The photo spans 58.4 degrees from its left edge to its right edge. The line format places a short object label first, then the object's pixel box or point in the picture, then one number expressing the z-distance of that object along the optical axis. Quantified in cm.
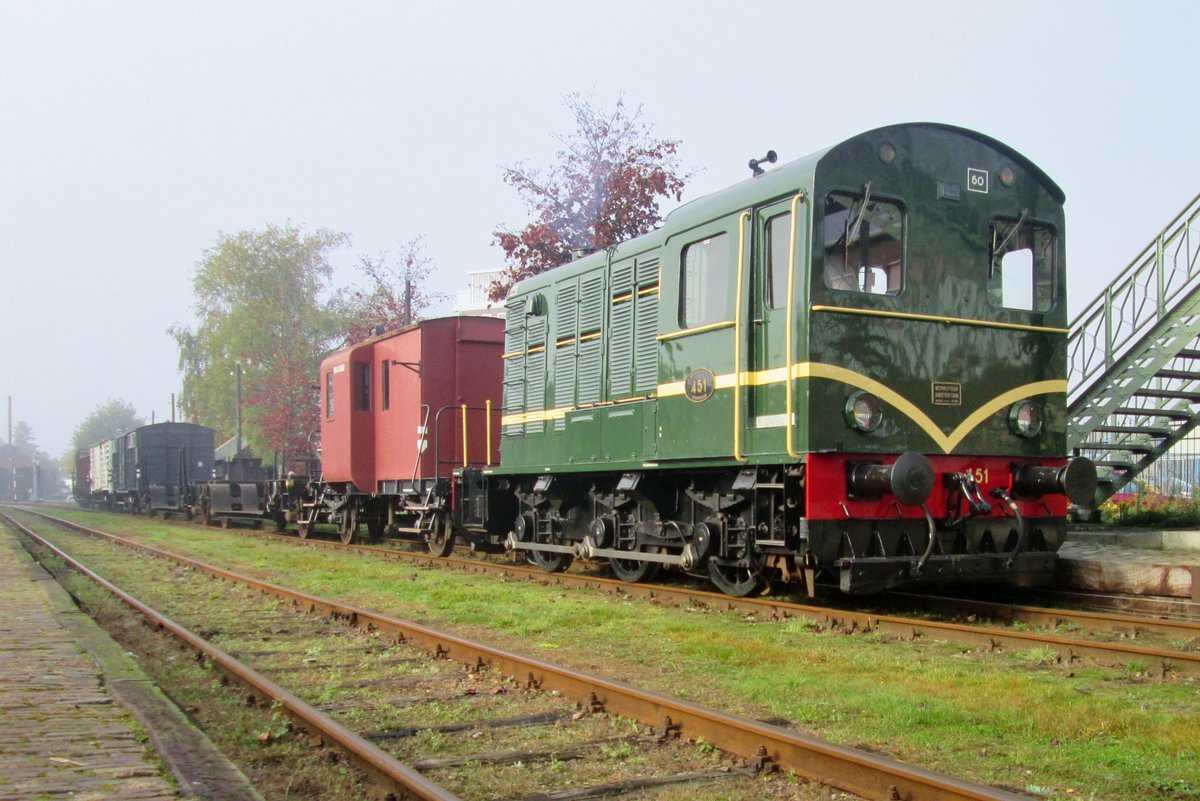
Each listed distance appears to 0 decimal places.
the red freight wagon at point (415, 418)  1617
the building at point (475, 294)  4967
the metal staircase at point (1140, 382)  1192
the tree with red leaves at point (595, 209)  1988
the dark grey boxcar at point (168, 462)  3675
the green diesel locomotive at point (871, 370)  834
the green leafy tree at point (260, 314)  5356
